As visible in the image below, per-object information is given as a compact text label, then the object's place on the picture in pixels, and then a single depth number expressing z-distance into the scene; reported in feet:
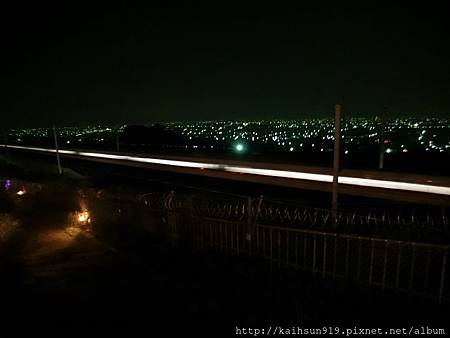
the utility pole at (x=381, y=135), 65.15
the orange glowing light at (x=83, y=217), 37.03
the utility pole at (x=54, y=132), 97.03
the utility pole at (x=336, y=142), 28.12
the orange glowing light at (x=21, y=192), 45.55
